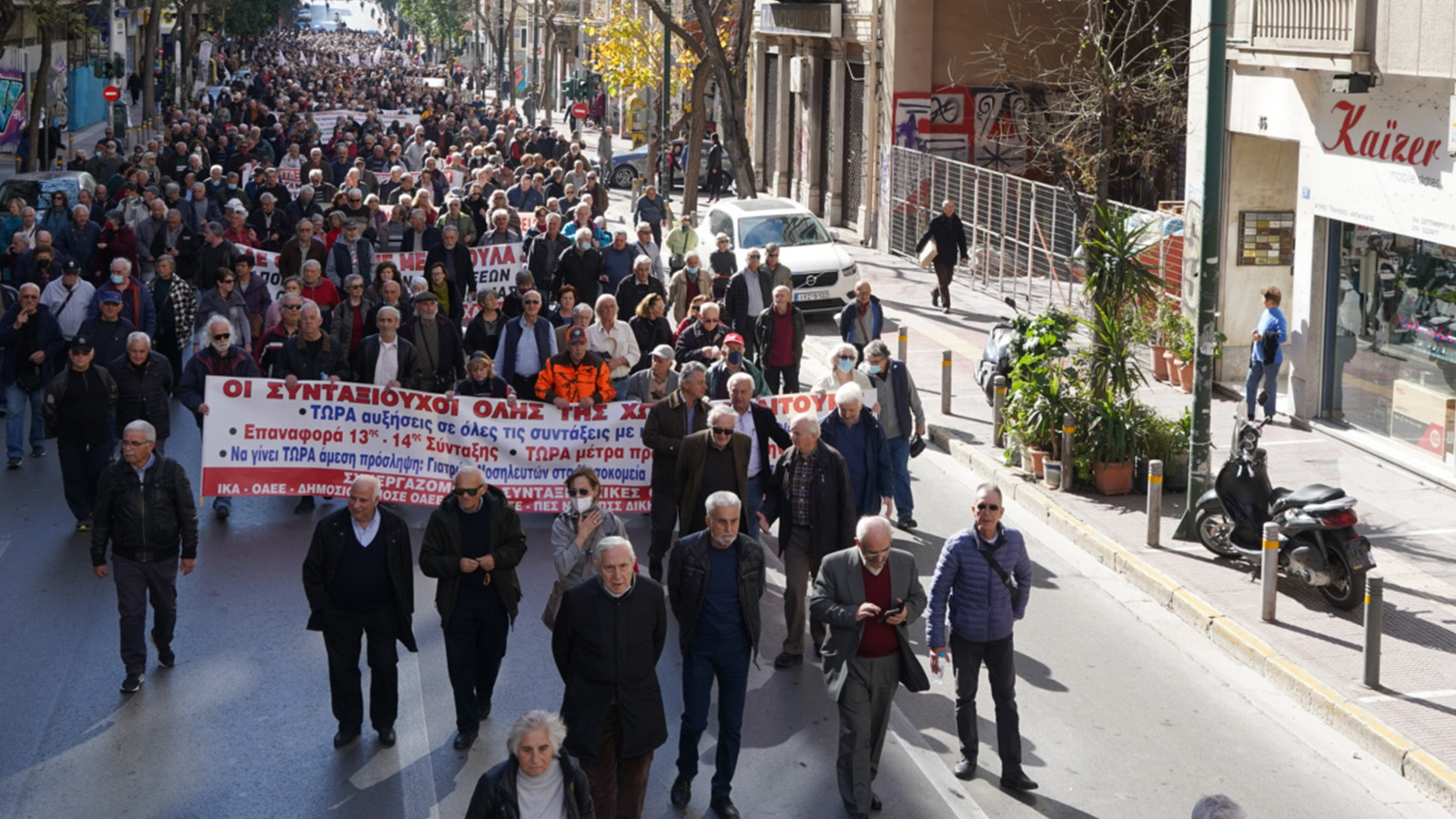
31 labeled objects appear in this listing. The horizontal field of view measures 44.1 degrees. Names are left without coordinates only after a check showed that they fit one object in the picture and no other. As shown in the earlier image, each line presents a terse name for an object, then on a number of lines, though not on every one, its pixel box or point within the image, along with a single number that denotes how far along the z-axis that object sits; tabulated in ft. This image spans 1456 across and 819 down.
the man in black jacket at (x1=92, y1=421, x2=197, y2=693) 34.68
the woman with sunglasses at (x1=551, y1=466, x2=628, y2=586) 30.76
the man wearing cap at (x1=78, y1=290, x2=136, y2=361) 49.55
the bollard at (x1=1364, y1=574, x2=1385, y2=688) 34.83
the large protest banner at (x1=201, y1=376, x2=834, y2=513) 47.96
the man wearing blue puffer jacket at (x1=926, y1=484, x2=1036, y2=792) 30.37
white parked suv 86.12
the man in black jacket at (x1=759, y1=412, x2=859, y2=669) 35.53
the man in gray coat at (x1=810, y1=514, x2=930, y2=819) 28.60
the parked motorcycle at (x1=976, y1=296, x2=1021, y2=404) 62.54
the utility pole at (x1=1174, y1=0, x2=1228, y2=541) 45.91
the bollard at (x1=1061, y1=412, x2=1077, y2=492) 51.44
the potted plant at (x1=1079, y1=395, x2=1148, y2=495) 51.75
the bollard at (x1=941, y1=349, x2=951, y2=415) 64.34
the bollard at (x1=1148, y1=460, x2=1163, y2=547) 45.42
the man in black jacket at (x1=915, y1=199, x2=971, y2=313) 88.12
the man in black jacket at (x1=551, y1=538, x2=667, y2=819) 26.84
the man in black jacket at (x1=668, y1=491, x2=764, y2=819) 29.22
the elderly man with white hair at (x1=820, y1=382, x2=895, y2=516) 39.11
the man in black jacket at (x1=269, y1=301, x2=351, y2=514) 49.11
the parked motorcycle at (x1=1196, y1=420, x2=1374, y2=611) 40.06
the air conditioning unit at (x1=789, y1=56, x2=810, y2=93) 134.73
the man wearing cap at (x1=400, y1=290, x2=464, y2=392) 50.14
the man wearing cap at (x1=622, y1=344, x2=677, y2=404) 45.37
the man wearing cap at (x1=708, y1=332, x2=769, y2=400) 46.01
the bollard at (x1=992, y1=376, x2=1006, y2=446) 58.44
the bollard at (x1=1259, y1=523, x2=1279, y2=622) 39.29
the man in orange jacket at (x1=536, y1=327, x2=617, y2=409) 47.52
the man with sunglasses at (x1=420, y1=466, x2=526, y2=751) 31.19
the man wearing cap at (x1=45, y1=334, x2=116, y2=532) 44.80
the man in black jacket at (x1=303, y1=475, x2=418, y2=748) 31.12
